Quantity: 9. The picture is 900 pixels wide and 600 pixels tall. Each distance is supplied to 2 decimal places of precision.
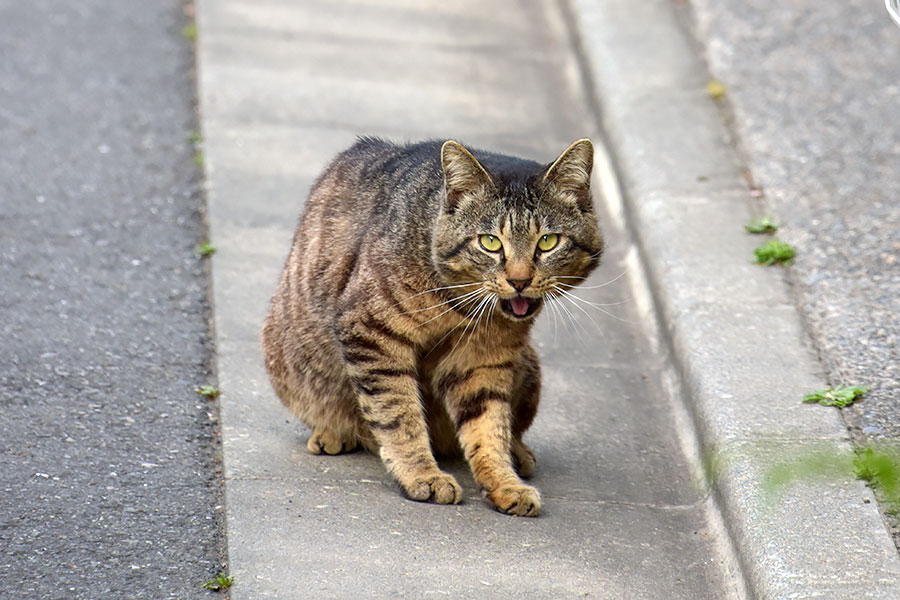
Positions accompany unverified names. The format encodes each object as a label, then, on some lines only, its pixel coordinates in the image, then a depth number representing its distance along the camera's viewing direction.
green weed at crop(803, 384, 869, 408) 7.75
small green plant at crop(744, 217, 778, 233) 10.31
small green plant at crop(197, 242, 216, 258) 10.08
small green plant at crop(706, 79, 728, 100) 12.79
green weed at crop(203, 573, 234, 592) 5.94
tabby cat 6.90
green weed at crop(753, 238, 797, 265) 9.79
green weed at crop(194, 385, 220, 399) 8.12
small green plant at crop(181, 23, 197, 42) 14.60
